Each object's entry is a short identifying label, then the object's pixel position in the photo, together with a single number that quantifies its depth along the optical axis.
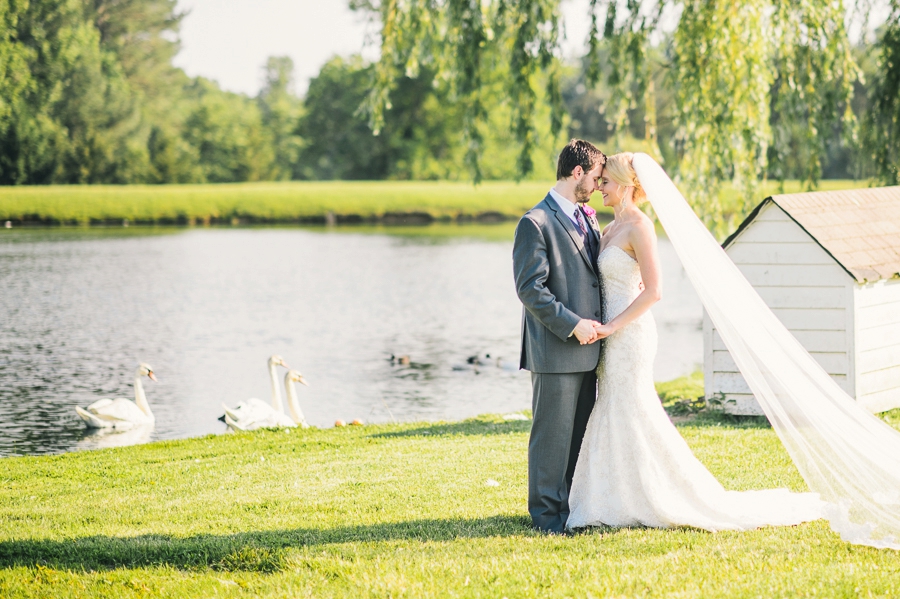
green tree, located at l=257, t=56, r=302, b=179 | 81.94
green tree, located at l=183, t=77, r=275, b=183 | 76.69
